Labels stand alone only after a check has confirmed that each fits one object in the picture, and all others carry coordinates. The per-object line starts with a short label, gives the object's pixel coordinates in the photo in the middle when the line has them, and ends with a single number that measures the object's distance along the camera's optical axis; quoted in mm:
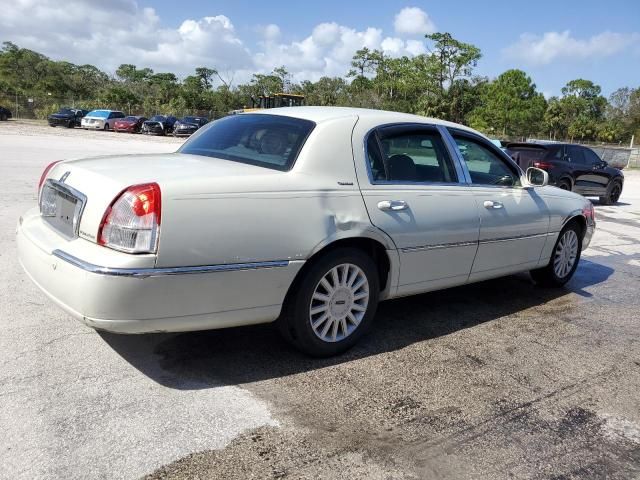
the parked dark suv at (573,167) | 14242
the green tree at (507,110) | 68562
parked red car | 41562
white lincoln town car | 3039
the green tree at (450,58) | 70438
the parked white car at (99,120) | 42125
